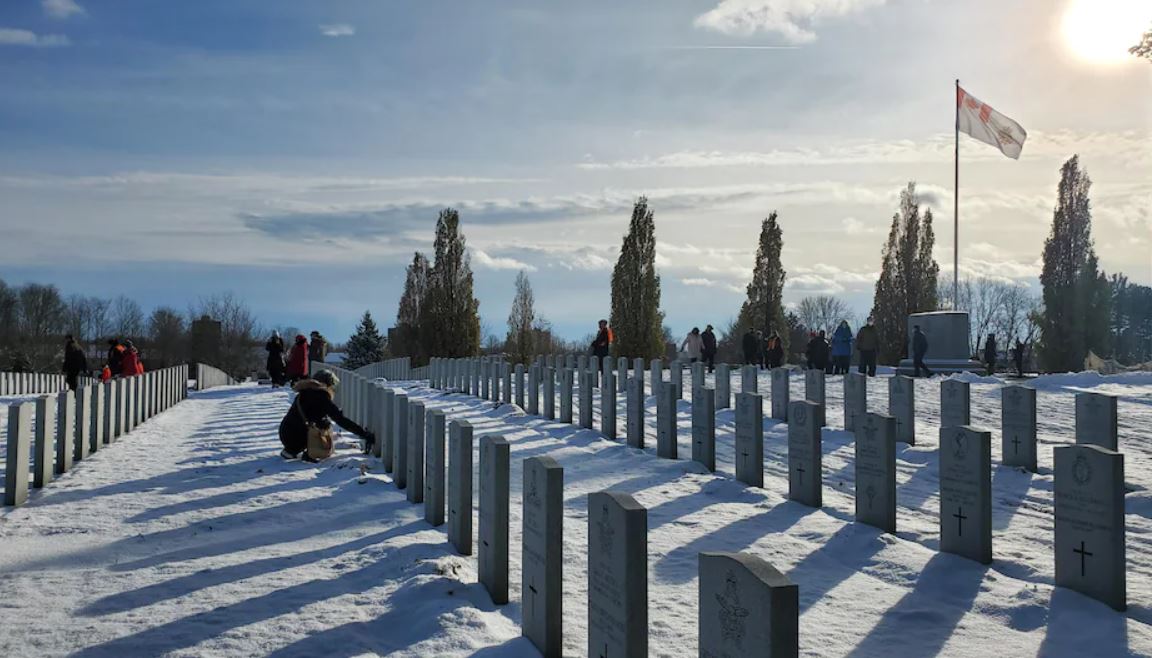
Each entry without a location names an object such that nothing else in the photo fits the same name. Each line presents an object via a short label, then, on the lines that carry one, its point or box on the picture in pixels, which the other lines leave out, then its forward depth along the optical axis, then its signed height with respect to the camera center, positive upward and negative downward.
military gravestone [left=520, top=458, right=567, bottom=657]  4.77 -1.19
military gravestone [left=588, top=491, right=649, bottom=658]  3.97 -1.06
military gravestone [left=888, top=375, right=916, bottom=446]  12.85 -0.83
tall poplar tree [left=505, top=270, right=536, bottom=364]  61.34 +1.87
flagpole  34.41 +4.97
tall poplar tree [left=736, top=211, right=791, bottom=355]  44.19 +3.13
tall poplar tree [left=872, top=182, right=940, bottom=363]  46.19 +3.79
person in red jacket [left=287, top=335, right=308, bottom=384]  21.73 -0.44
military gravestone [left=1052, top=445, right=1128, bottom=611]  5.97 -1.18
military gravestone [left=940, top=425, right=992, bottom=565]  6.92 -1.13
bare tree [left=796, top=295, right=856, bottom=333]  91.75 +3.90
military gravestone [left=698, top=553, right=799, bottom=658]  3.01 -0.92
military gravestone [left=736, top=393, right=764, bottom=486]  9.71 -1.02
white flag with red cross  37.19 +9.45
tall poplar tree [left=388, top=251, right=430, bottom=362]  65.25 +3.09
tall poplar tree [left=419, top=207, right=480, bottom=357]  53.53 +2.53
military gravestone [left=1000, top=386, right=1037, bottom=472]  11.23 -1.00
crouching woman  10.58 -0.94
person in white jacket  29.57 +0.11
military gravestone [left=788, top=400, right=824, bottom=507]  8.78 -1.08
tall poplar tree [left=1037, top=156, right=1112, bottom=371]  46.28 +3.62
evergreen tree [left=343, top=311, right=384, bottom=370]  76.42 -0.08
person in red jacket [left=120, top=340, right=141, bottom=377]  20.72 -0.46
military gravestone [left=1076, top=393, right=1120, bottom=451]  11.04 -0.86
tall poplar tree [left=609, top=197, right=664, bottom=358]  43.12 +2.57
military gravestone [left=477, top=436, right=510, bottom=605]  5.61 -1.11
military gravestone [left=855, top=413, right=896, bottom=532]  7.81 -1.09
